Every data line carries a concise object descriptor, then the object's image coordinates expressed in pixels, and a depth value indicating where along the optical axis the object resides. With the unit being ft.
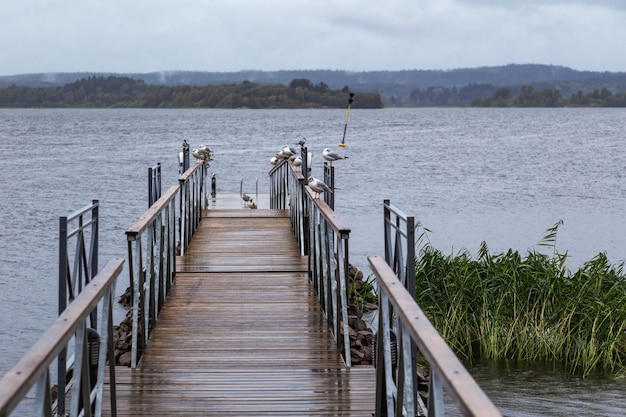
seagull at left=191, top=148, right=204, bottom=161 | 62.59
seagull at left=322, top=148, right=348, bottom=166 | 52.45
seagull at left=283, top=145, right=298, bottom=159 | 59.47
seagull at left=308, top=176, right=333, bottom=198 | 36.84
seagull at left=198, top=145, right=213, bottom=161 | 63.26
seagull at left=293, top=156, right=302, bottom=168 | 52.46
